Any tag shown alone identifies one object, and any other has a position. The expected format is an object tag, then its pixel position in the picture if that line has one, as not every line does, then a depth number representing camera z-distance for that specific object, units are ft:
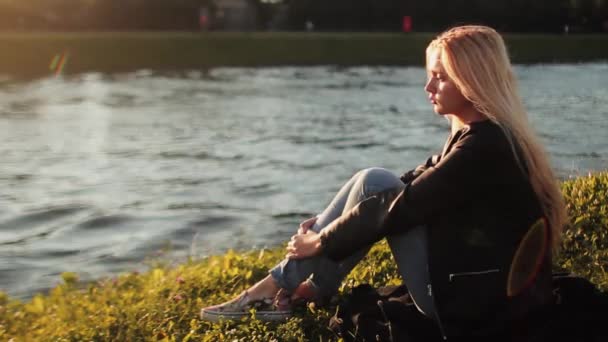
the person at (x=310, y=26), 186.43
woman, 12.23
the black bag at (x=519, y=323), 12.85
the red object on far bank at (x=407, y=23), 183.00
